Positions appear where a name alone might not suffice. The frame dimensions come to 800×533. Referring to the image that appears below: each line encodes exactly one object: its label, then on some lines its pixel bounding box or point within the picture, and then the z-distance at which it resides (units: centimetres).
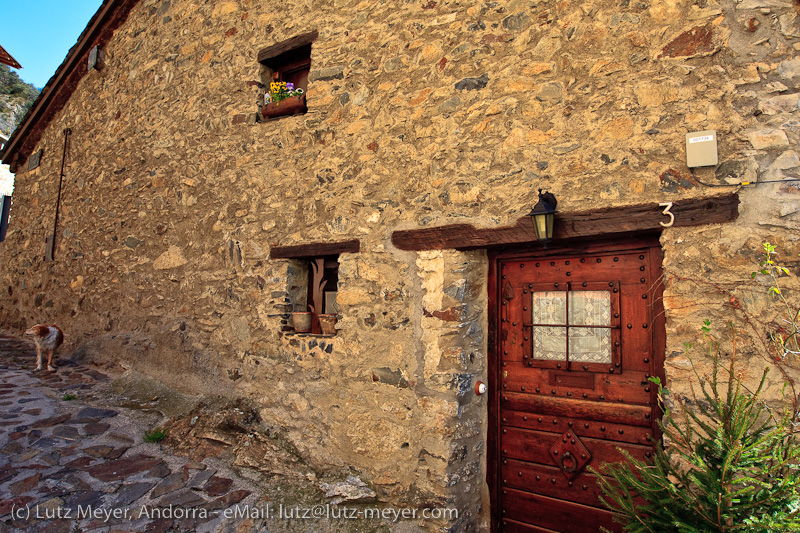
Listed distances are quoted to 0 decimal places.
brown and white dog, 505
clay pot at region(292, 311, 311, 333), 379
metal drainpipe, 628
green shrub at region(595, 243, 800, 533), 169
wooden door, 256
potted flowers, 397
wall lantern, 258
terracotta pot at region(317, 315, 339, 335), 361
